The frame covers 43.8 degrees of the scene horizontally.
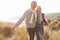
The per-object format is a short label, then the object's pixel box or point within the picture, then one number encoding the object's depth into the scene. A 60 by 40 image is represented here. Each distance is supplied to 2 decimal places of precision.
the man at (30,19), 2.43
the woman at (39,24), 2.47
